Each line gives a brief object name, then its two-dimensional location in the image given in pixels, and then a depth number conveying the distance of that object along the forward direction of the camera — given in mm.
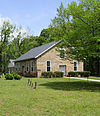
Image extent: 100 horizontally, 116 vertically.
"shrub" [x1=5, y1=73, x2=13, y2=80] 25247
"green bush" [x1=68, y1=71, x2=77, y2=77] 32500
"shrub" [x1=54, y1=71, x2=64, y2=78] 31328
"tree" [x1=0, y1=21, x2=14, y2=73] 46981
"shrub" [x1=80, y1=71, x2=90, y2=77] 32622
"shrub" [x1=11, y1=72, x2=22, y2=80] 25234
